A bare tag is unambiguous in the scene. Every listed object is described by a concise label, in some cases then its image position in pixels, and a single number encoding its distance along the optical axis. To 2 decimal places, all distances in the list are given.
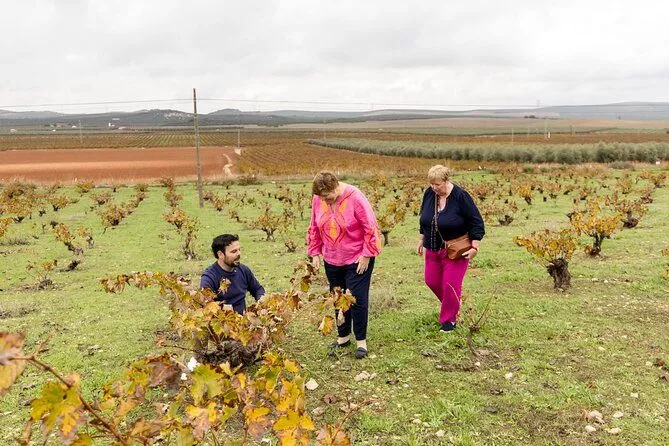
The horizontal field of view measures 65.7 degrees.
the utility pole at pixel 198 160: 20.28
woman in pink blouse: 4.89
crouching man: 4.96
